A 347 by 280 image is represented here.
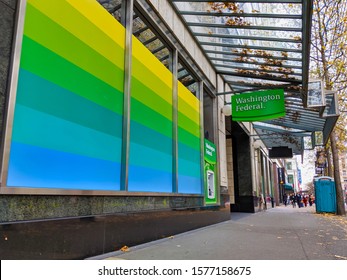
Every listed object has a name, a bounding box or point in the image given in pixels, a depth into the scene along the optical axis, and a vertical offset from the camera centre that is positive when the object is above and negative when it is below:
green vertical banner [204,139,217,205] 9.23 +0.73
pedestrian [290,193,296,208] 29.28 -0.37
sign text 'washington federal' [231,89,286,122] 9.89 +2.91
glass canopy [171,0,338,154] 7.23 +4.21
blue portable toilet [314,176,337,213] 16.72 +0.05
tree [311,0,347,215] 14.48 +7.29
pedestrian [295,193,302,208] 28.53 -0.36
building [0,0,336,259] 3.24 +1.37
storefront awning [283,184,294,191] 50.97 +1.39
